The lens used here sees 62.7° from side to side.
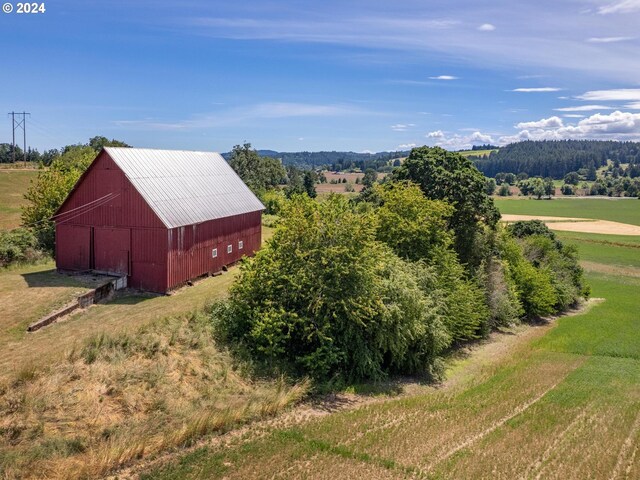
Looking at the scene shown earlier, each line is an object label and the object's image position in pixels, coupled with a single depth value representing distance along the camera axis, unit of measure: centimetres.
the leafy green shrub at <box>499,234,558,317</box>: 4462
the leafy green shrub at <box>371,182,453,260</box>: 3594
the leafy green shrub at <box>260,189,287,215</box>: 7331
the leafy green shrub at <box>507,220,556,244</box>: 5612
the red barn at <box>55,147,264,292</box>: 3083
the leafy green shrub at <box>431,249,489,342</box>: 3272
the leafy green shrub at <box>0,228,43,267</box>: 3534
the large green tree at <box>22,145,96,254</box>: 3900
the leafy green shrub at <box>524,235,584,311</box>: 4834
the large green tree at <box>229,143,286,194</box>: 8681
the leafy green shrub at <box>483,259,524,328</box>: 4009
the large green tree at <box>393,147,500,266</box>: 4234
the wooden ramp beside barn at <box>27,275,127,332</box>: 2471
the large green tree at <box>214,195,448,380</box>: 2512
